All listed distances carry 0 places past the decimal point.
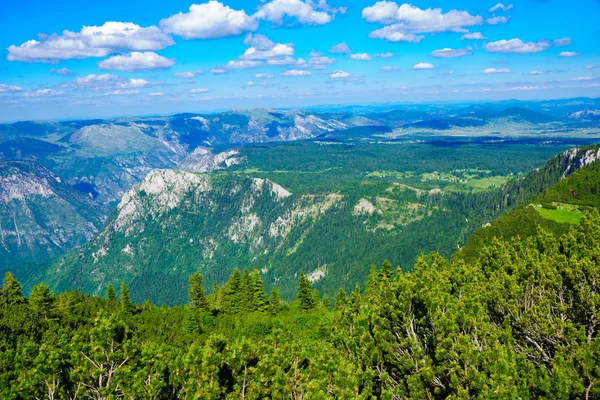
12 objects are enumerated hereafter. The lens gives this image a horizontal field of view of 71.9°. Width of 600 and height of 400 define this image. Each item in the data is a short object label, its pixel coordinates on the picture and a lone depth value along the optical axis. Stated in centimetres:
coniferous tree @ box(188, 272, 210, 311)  8864
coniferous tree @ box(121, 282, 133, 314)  7876
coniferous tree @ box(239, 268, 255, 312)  9050
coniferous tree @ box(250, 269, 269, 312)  9169
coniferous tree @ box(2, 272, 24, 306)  7022
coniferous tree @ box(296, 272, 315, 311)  9638
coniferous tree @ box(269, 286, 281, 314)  9560
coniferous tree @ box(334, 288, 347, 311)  9618
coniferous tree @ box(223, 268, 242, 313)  9119
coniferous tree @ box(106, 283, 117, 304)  10156
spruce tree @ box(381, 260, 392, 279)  9294
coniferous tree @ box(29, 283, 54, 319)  7200
